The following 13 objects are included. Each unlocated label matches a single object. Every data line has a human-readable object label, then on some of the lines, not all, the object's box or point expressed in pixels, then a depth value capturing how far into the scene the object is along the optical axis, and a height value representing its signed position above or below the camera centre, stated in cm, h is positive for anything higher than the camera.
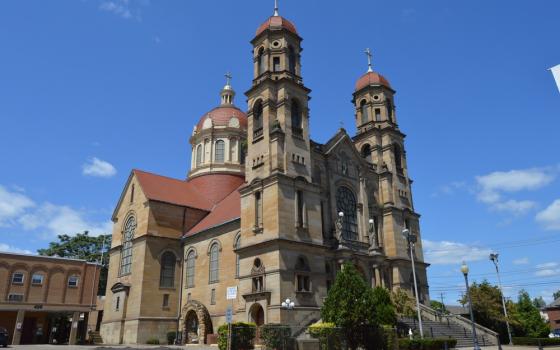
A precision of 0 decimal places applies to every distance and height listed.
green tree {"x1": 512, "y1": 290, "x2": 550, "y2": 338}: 4141 +106
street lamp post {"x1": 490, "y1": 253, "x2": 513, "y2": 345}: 4055 +304
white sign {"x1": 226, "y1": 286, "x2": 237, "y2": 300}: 2098 +193
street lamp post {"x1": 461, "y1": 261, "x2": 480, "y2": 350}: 2324 +302
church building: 3475 +974
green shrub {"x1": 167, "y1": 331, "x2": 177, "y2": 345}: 4154 +3
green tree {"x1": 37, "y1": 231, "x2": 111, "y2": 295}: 7044 +1362
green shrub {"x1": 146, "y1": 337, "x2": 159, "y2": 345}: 4094 -20
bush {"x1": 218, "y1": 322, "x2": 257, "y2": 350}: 2733 +9
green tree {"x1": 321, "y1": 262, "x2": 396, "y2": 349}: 2555 +130
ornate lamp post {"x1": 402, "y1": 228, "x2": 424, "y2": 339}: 2934 +599
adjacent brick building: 4147 +410
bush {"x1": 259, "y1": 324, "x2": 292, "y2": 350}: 2603 -1
